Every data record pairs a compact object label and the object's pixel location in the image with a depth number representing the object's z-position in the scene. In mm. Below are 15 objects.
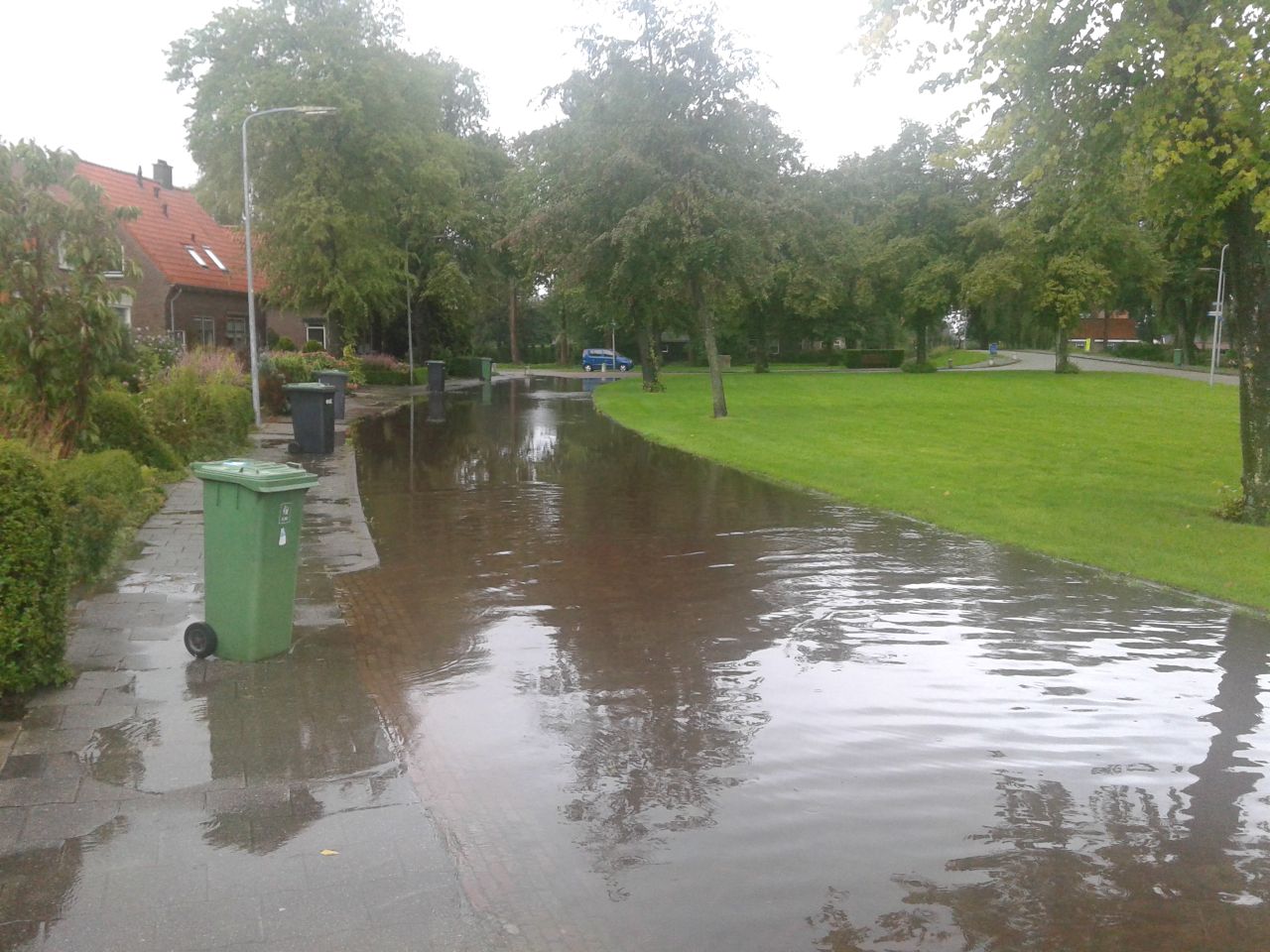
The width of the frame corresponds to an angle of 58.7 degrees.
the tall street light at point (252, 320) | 23953
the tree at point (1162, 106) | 10734
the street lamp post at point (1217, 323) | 44625
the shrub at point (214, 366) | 21147
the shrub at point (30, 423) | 11734
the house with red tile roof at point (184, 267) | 43125
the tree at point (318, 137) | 39312
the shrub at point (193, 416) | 17031
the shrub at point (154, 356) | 19100
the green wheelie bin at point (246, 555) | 6746
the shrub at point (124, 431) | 13742
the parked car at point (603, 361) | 79562
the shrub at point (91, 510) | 8211
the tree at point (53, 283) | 12227
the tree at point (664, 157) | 24828
